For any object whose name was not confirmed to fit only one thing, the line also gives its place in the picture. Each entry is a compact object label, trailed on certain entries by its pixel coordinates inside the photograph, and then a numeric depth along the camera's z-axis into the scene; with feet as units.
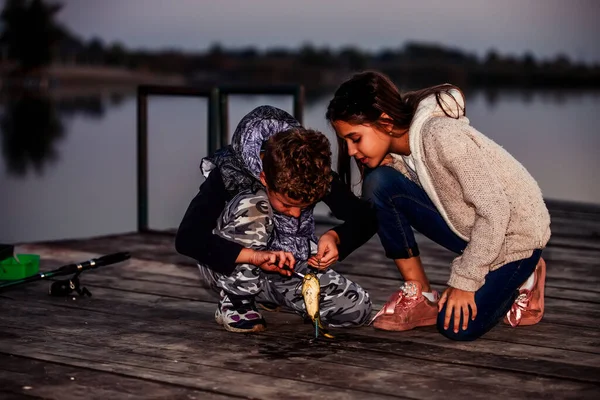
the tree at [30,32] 179.42
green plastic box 13.97
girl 11.12
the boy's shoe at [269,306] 12.72
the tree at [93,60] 167.43
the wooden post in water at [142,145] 19.71
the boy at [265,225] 11.02
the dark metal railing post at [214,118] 19.95
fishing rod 13.44
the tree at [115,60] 163.79
